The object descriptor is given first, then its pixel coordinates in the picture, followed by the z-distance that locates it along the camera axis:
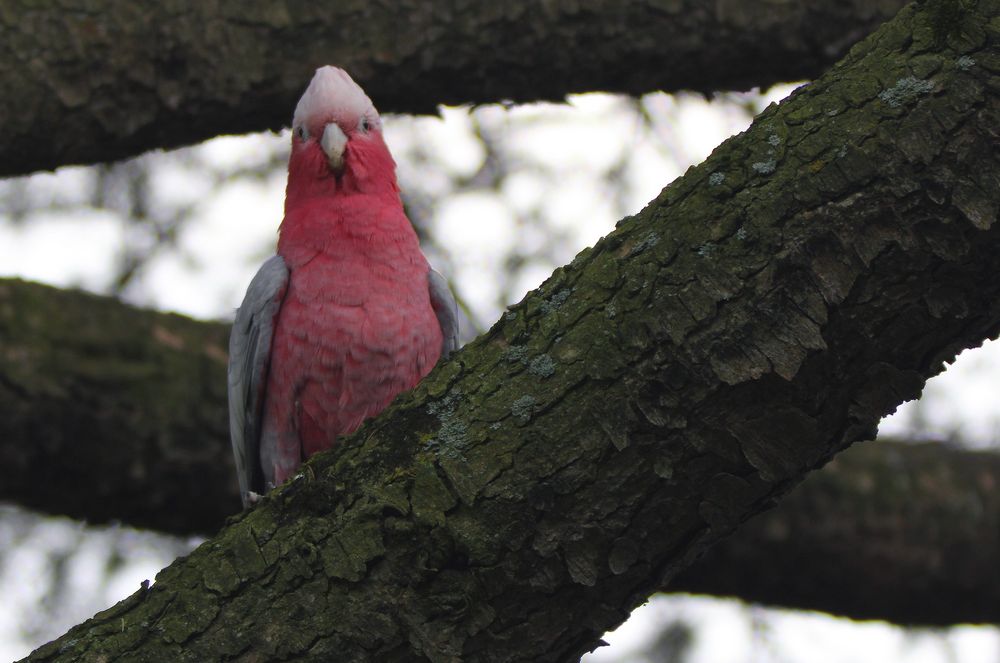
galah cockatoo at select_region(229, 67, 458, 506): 8.66
